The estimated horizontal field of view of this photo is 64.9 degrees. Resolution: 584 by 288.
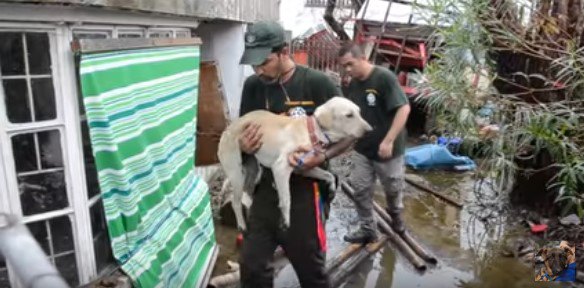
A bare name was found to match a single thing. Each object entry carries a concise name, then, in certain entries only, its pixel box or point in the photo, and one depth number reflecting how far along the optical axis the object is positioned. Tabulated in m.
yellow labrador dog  2.83
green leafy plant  3.68
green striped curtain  3.06
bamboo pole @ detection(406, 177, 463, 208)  6.71
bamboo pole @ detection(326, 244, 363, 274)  4.63
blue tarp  8.48
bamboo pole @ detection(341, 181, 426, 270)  4.78
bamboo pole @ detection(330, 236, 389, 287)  4.55
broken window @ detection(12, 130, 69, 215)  2.95
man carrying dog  2.91
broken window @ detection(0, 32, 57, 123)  2.80
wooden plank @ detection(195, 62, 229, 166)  4.96
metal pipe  0.92
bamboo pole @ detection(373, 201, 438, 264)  4.92
